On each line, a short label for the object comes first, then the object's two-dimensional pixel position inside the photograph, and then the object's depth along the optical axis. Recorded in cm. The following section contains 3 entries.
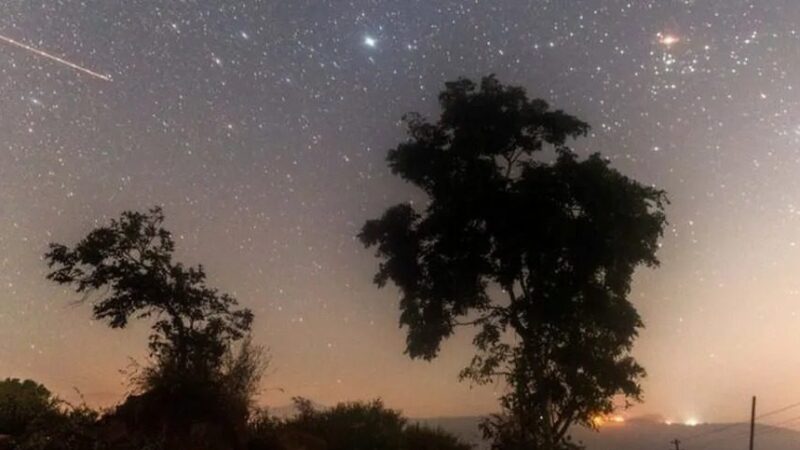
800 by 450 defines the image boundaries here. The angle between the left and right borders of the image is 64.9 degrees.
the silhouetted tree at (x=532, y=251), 1931
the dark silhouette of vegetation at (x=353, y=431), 1786
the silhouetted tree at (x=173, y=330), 1638
